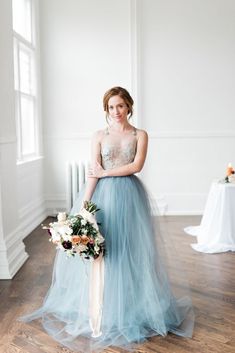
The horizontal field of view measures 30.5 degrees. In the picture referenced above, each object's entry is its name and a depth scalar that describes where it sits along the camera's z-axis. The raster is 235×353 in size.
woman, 2.81
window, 5.58
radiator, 6.41
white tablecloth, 4.88
